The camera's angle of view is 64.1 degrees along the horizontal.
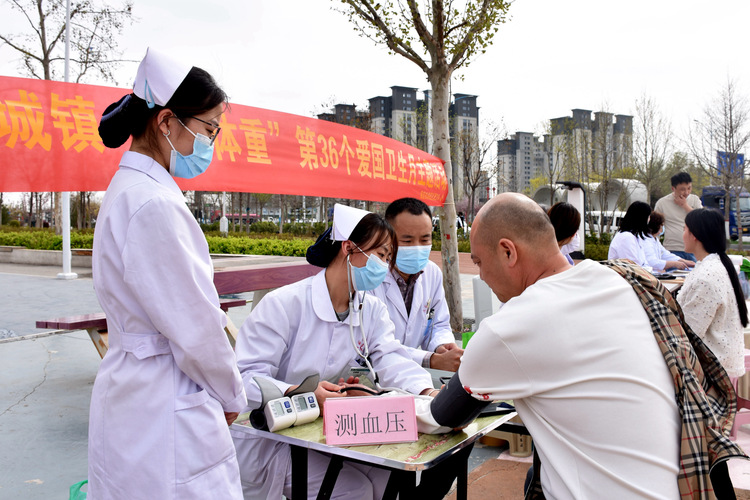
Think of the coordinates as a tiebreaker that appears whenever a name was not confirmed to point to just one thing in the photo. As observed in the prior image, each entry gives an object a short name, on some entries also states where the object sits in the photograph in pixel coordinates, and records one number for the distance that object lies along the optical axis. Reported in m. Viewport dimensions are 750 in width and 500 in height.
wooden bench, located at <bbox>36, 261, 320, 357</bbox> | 4.02
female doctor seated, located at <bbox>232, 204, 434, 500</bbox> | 2.23
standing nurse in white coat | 1.49
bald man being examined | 1.34
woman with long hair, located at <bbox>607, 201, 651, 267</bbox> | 6.34
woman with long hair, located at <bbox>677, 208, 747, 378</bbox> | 3.29
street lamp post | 10.21
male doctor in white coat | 3.53
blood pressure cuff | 1.73
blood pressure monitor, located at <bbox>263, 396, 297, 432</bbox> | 1.87
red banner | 3.67
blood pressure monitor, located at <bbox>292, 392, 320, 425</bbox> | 1.95
